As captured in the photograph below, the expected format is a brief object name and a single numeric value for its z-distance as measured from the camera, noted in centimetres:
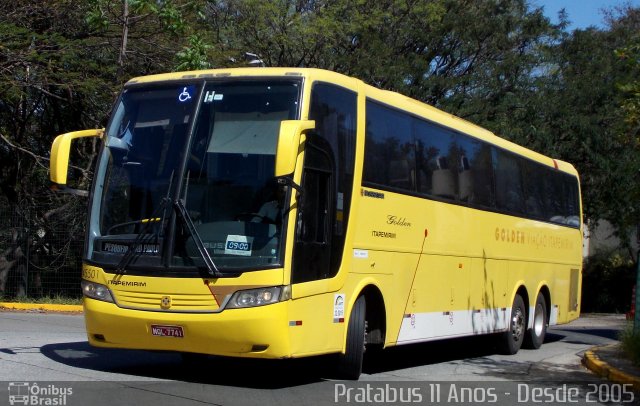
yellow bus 885
